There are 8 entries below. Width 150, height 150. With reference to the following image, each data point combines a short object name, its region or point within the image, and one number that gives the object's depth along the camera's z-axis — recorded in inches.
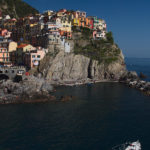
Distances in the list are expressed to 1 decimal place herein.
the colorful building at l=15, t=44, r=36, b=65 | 4119.1
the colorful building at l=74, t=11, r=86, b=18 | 5106.8
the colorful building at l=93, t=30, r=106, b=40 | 4936.0
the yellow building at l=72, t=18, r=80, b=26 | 4945.9
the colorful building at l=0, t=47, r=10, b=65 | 4131.4
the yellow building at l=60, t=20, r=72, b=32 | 4611.2
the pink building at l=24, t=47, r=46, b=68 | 3939.5
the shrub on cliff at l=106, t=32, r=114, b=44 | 4953.0
